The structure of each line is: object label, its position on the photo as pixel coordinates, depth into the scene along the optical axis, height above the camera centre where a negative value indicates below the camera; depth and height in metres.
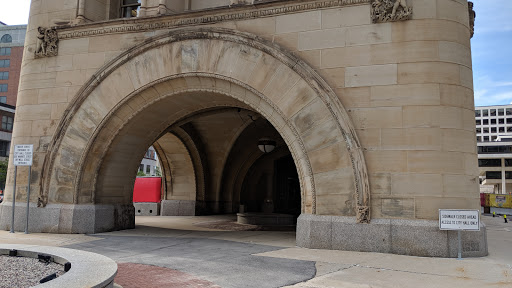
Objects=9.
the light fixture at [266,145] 18.08 +1.87
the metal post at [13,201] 12.76 -0.61
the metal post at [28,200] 12.76 -0.55
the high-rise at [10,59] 83.19 +24.82
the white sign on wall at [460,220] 9.11 -0.57
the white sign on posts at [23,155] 12.81 +0.82
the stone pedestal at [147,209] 22.97 -1.30
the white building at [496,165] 85.50 +6.10
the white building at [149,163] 103.34 +5.63
